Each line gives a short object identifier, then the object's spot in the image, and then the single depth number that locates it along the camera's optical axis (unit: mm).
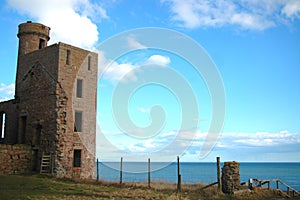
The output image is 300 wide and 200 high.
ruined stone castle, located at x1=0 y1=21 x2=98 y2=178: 24484
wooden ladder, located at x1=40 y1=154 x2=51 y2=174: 24328
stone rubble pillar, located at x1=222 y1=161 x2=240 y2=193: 17381
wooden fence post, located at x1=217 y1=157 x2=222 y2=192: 17684
